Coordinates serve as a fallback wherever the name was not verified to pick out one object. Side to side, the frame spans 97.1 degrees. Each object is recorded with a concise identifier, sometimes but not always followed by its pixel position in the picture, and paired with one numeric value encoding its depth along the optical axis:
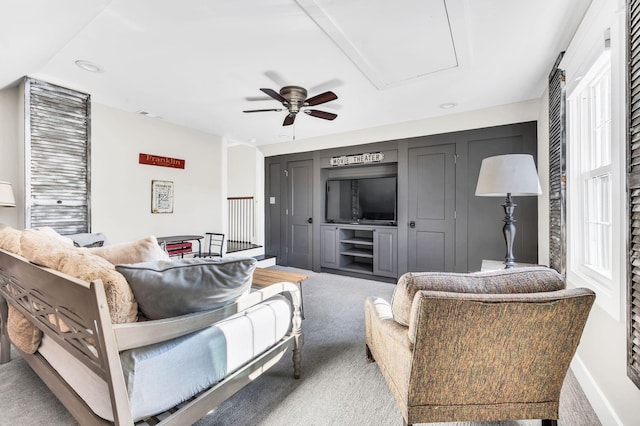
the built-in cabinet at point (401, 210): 3.78
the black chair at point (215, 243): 4.99
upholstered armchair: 1.07
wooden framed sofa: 0.97
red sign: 4.18
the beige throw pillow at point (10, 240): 1.59
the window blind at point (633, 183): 1.20
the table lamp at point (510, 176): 2.23
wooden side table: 2.70
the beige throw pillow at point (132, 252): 1.36
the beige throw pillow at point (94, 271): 1.03
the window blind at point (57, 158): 3.02
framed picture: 4.29
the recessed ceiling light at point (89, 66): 2.64
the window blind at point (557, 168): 2.33
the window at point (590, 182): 1.81
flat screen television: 4.68
